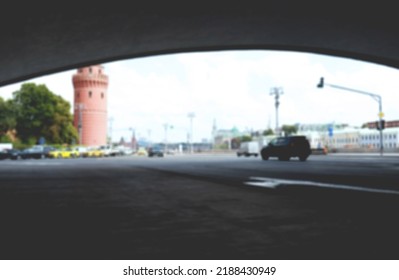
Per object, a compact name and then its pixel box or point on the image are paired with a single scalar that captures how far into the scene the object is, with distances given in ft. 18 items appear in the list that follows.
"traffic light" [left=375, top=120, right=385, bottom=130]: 122.52
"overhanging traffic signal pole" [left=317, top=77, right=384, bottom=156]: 116.98
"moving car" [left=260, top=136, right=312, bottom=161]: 98.25
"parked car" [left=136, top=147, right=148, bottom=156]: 253.81
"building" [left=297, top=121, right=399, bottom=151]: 348.73
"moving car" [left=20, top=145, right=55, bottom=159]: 155.22
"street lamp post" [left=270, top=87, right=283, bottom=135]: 182.68
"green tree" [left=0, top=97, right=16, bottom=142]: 211.41
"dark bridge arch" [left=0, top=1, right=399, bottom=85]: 39.37
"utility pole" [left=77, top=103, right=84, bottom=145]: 270.01
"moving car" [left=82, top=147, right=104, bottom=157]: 194.29
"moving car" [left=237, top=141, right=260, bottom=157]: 157.99
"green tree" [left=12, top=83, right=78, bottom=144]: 218.18
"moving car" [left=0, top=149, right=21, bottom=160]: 151.43
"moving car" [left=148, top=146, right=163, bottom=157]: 183.99
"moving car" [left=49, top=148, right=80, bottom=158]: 165.78
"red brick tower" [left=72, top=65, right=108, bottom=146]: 288.51
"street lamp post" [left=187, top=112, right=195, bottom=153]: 310.10
